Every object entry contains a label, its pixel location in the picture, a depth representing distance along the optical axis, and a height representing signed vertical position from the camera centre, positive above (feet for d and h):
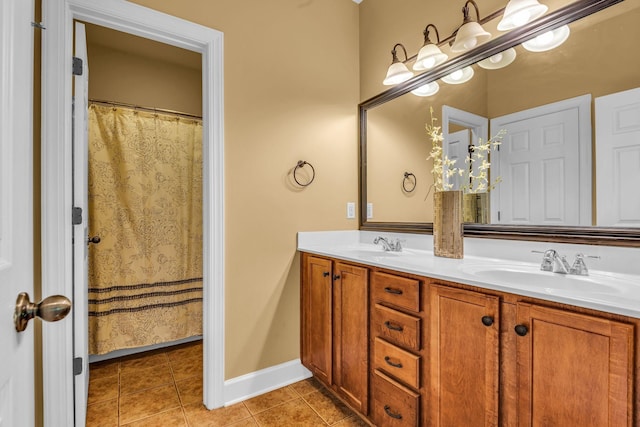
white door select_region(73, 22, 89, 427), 4.92 -0.38
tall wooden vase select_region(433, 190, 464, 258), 5.32 -0.21
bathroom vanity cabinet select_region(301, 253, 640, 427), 2.70 -1.57
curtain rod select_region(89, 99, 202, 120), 7.86 +2.69
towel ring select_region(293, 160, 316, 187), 6.95 +0.94
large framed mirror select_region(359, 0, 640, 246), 3.95 +1.25
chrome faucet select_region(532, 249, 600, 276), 4.00 -0.68
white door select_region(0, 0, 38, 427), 1.61 +0.05
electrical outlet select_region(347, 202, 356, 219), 7.79 +0.04
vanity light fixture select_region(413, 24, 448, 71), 5.87 +2.87
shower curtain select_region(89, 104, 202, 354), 7.69 -0.38
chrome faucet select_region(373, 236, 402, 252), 6.53 -0.69
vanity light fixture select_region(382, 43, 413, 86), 6.48 +2.80
